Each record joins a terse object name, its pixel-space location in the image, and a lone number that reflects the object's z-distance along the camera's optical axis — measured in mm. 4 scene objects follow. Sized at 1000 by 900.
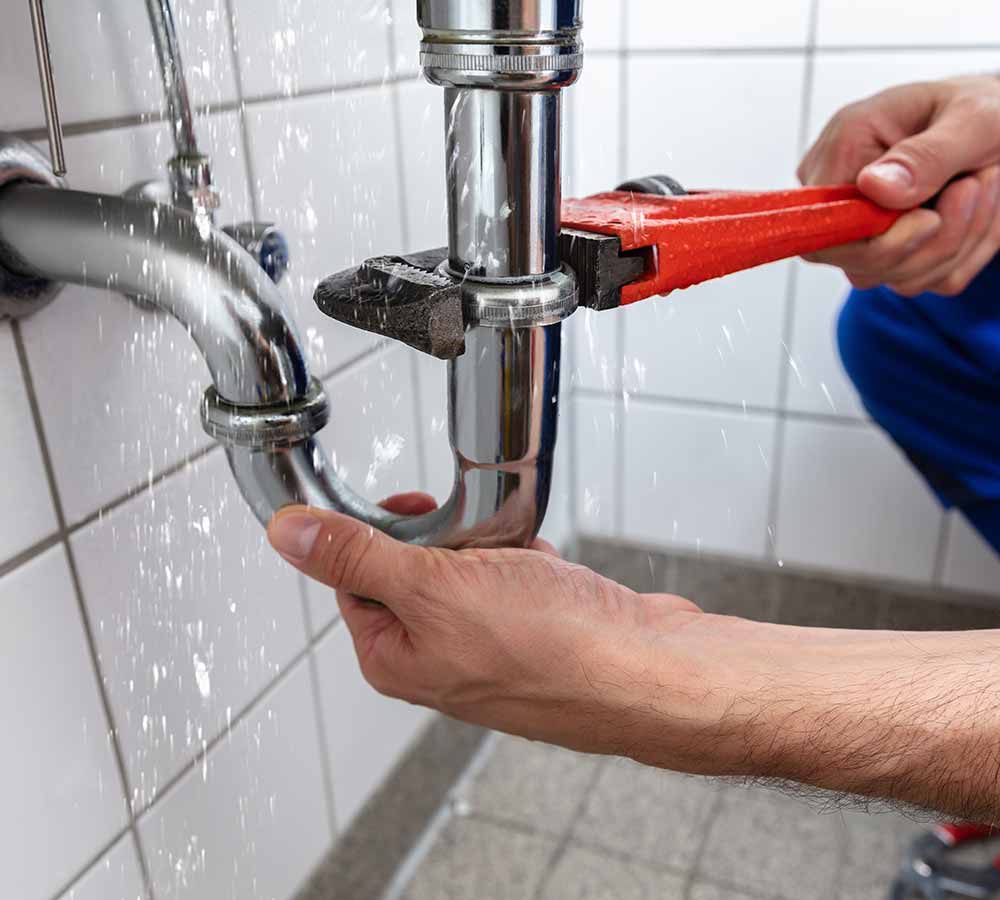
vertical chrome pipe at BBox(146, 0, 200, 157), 363
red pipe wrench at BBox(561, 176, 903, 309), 337
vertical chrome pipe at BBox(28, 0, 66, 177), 317
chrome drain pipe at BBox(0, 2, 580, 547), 302
